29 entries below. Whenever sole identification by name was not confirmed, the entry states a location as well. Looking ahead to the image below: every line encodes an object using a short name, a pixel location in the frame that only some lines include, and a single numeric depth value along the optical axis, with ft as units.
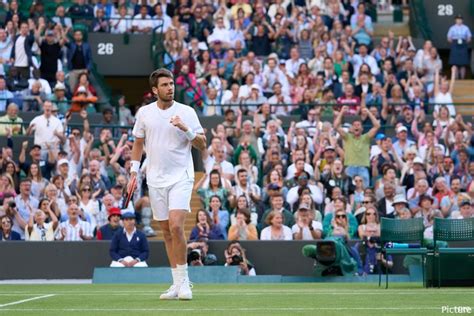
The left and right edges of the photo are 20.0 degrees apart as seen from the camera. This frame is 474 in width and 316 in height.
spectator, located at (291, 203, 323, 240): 69.00
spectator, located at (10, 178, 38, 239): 71.20
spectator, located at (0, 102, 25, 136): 82.89
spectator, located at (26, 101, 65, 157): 79.87
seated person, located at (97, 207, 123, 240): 69.26
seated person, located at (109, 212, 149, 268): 64.64
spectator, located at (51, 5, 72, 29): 96.89
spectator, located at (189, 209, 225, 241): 68.33
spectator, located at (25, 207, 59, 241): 70.38
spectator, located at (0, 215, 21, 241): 69.97
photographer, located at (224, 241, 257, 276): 65.77
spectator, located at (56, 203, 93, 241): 70.79
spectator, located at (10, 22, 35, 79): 90.89
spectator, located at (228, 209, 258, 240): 69.21
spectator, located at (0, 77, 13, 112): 86.91
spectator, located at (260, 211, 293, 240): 69.15
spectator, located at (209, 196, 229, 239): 70.79
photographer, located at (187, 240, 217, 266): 65.21
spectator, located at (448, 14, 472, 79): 103.04
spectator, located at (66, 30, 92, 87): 93.61
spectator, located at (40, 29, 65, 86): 92.32
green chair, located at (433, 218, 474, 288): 54.65
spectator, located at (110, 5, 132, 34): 100.01
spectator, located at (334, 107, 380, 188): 78.33
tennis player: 42.37
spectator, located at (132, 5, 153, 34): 100.07
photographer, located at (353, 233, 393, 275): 64.51
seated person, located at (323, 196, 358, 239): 68.33
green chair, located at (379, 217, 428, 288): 55.47
